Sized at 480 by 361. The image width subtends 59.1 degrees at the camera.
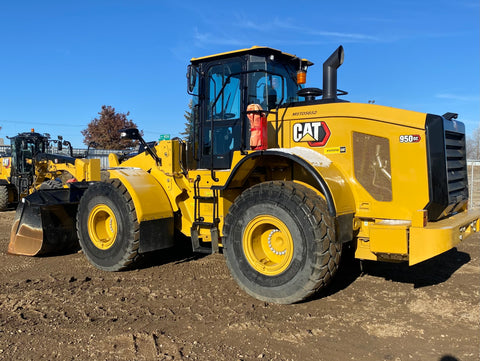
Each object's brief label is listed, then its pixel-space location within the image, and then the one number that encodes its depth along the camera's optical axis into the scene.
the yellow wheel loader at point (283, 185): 4.26
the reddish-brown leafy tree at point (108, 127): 31.30
